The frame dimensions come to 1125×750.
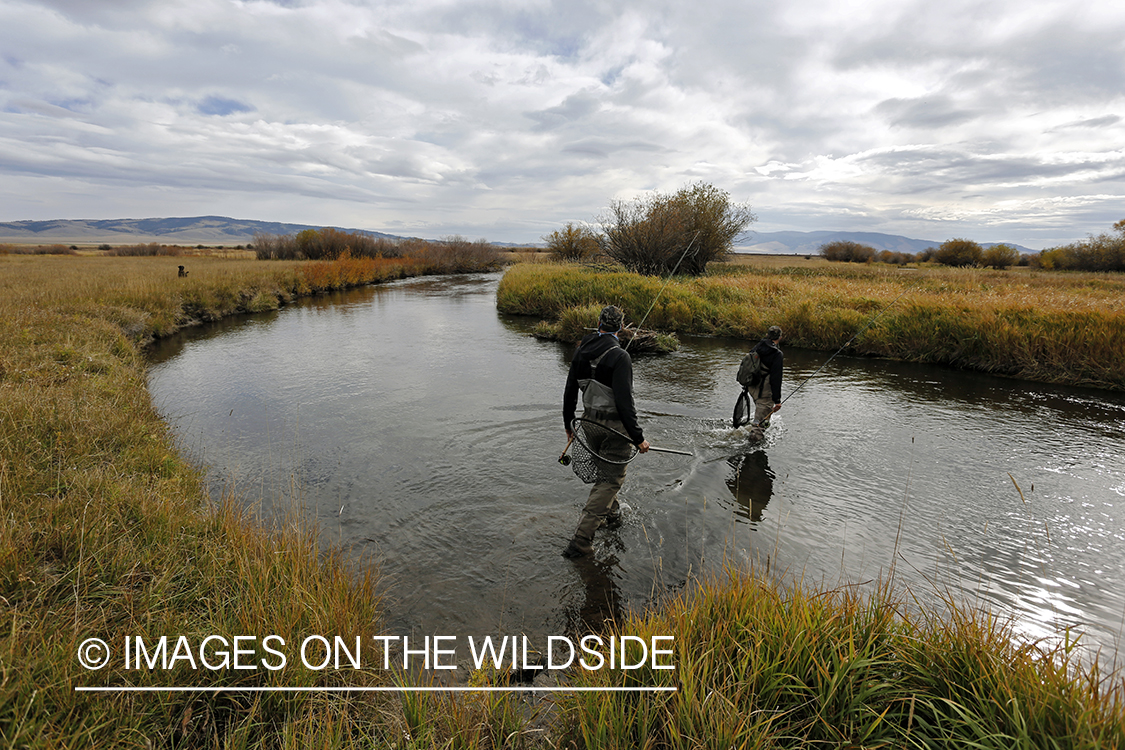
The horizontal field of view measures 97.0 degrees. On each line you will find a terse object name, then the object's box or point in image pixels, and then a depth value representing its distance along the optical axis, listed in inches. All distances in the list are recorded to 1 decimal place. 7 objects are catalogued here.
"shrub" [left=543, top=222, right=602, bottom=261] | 1873.8
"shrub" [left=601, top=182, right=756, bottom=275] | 1234.6
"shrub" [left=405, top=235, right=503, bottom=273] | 2251.5
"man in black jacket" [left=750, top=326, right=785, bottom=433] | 331.9
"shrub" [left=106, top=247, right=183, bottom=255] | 2640.3
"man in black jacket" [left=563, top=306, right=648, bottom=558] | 204.1
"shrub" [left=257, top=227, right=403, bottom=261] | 2257.6
